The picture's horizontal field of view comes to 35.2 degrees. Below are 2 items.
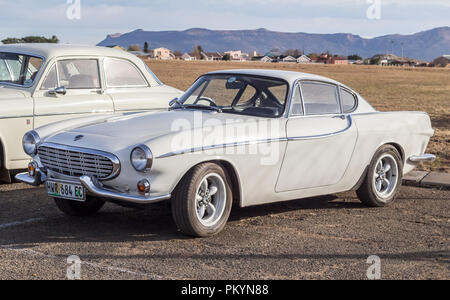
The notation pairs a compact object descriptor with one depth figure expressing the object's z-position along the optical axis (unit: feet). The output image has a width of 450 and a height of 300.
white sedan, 27.63
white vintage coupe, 18.92
